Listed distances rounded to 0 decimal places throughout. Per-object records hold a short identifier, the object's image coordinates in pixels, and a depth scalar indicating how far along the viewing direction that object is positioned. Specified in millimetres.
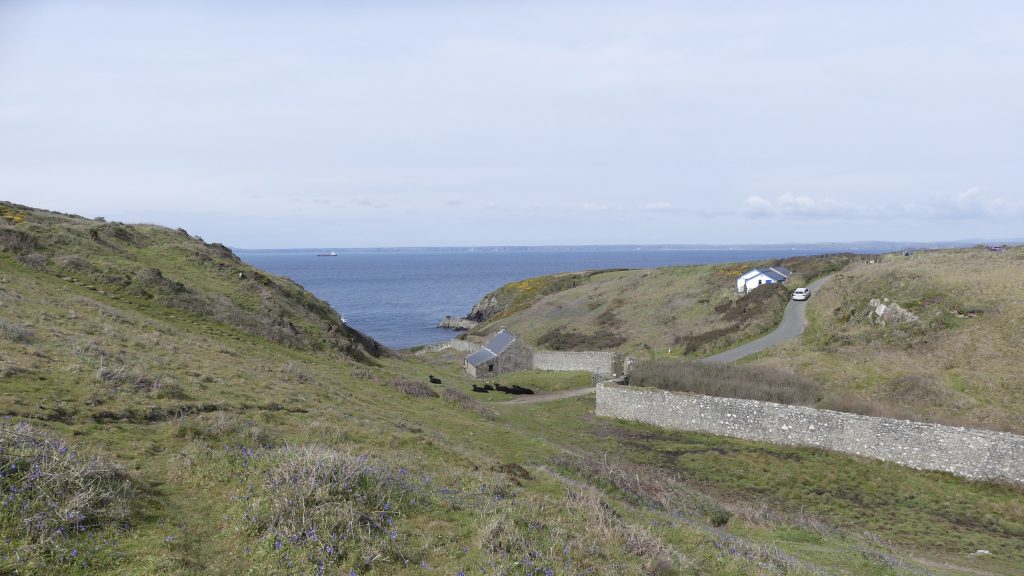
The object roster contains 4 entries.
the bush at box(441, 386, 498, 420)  29198
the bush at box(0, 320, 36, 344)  15773
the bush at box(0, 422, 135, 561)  7113
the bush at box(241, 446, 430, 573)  7812
